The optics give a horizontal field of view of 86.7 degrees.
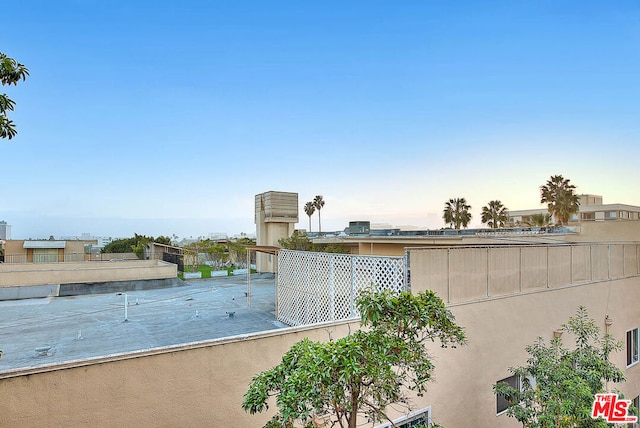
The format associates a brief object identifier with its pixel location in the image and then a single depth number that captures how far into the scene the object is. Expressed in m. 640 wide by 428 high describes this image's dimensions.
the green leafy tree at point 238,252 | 26.69
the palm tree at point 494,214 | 32.66
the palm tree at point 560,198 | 23.88
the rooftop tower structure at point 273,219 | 24.66
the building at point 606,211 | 32.81
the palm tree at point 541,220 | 29.27
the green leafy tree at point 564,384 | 4.09
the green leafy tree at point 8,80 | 2.33
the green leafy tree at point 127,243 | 33.94
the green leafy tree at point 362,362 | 2.71
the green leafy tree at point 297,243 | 22.09
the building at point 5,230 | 47.15
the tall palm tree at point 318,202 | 42.50
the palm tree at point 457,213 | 34.00
